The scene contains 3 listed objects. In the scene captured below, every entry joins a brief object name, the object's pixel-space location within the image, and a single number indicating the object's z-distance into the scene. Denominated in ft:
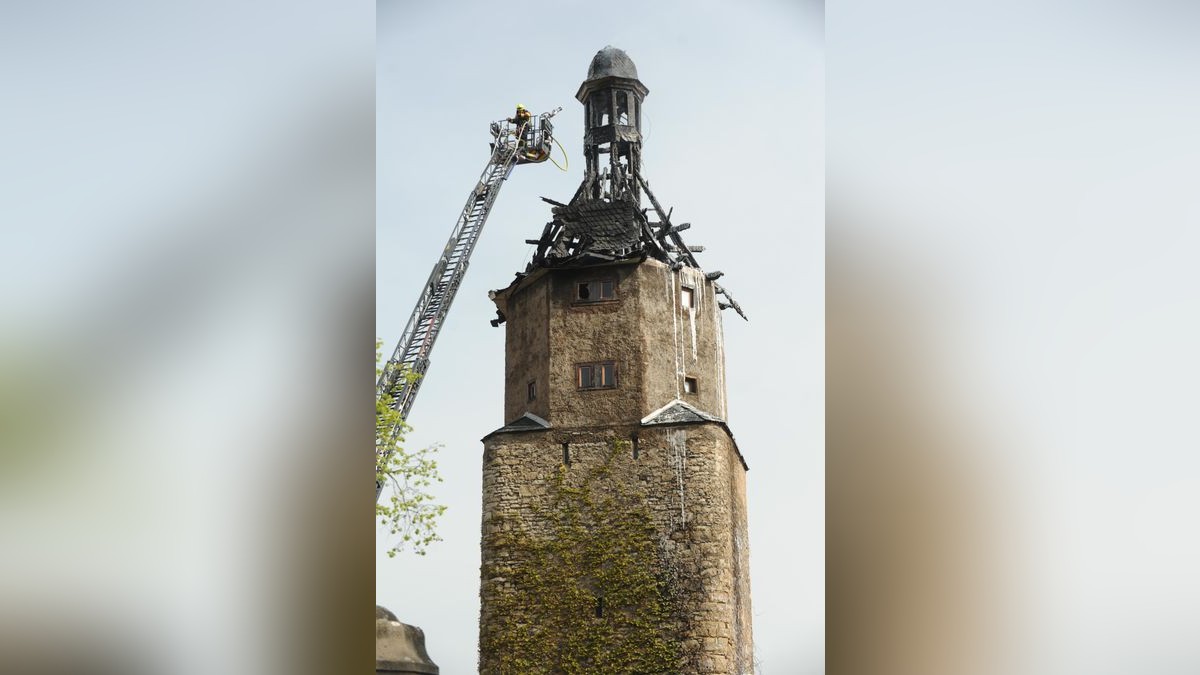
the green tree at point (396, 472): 89.40
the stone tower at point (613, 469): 90.07
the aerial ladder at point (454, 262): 97.25
